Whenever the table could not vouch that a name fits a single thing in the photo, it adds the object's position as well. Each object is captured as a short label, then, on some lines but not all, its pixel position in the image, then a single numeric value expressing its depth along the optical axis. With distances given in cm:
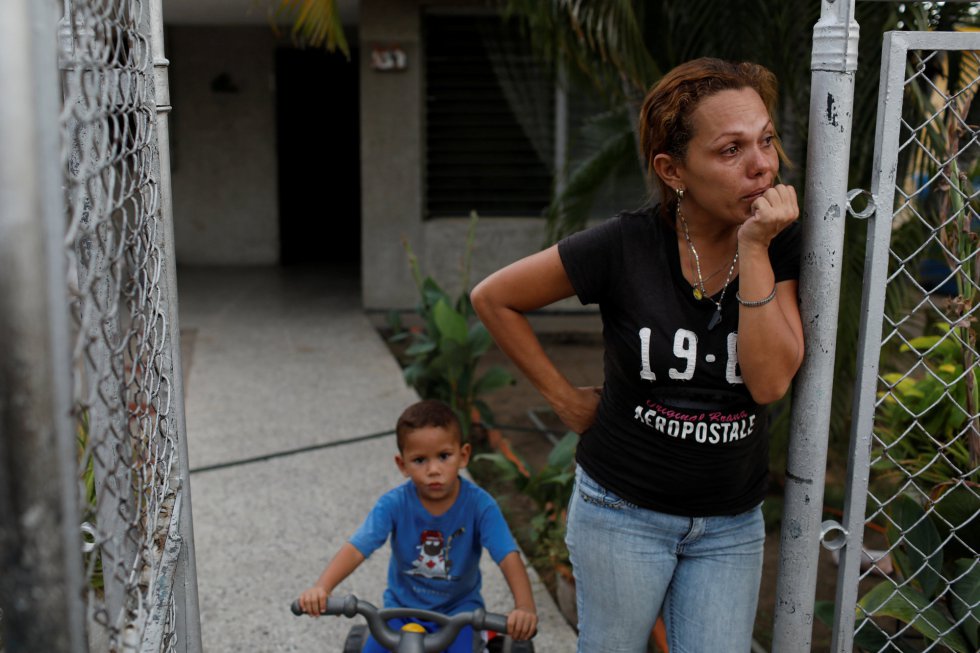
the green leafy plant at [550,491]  371
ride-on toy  242
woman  188
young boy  264
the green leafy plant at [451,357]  512
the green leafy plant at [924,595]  227
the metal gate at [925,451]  195
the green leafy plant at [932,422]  274
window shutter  915
